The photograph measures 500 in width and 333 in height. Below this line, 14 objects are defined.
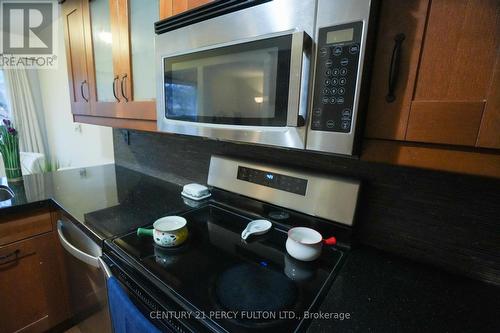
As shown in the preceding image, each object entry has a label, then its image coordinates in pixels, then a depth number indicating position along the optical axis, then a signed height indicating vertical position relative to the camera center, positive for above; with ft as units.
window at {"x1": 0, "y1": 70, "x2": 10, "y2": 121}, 8.98 +0.14
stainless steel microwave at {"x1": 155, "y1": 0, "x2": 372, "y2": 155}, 1.59 +0.39
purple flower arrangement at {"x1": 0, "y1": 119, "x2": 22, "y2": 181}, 4.34 -0.81
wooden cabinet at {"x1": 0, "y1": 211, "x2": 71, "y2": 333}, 3.64 -2.82
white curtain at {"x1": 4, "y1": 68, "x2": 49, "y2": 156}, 9.04 -0.08
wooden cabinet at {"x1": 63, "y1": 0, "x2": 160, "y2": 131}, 3.22 +0.80
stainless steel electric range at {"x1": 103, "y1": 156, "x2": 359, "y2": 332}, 1.68 -1.35
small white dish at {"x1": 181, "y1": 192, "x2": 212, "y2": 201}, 3.74 -1.29
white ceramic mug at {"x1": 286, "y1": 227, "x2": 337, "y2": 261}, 2.25 -1.17
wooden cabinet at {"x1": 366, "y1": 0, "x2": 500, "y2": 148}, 1.30 +0.32
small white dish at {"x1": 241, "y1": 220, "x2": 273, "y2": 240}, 2.69 -1.26
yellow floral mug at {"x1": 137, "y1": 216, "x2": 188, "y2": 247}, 2.41 -1.22
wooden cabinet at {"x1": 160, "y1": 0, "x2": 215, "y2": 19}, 2.42 +1.13
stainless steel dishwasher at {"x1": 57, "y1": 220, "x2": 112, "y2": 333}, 2.87 -2.32
